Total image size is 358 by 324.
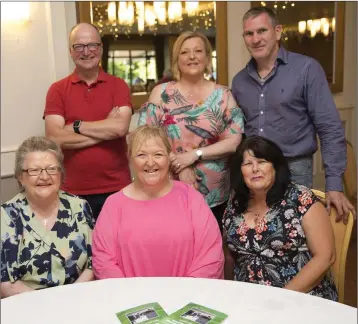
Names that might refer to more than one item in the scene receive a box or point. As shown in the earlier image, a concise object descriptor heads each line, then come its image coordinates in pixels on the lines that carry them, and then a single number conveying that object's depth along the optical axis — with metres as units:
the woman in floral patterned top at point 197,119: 2.31
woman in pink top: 1.88
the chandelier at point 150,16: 3.54
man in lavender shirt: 2.25
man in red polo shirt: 2.45
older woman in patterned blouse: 1.86
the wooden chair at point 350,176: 3.38
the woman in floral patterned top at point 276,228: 1.85
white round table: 1.33
